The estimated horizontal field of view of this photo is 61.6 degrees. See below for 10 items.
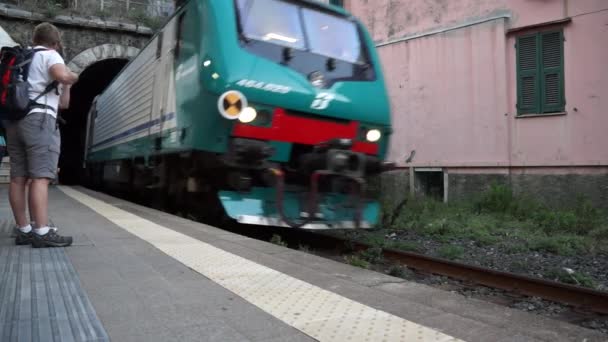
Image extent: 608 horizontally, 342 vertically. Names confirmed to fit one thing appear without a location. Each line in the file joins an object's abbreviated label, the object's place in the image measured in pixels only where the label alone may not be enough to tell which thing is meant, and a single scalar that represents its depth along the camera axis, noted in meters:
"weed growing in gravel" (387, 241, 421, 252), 5.49
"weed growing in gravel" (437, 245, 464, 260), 5.17
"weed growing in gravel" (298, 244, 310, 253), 5.13
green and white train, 4.74
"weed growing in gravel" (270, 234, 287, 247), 5.09
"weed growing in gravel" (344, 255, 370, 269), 4.45
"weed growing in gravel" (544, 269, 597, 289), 4.09
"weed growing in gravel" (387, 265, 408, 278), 4.38
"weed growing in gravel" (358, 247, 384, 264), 4.91
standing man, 3.61
